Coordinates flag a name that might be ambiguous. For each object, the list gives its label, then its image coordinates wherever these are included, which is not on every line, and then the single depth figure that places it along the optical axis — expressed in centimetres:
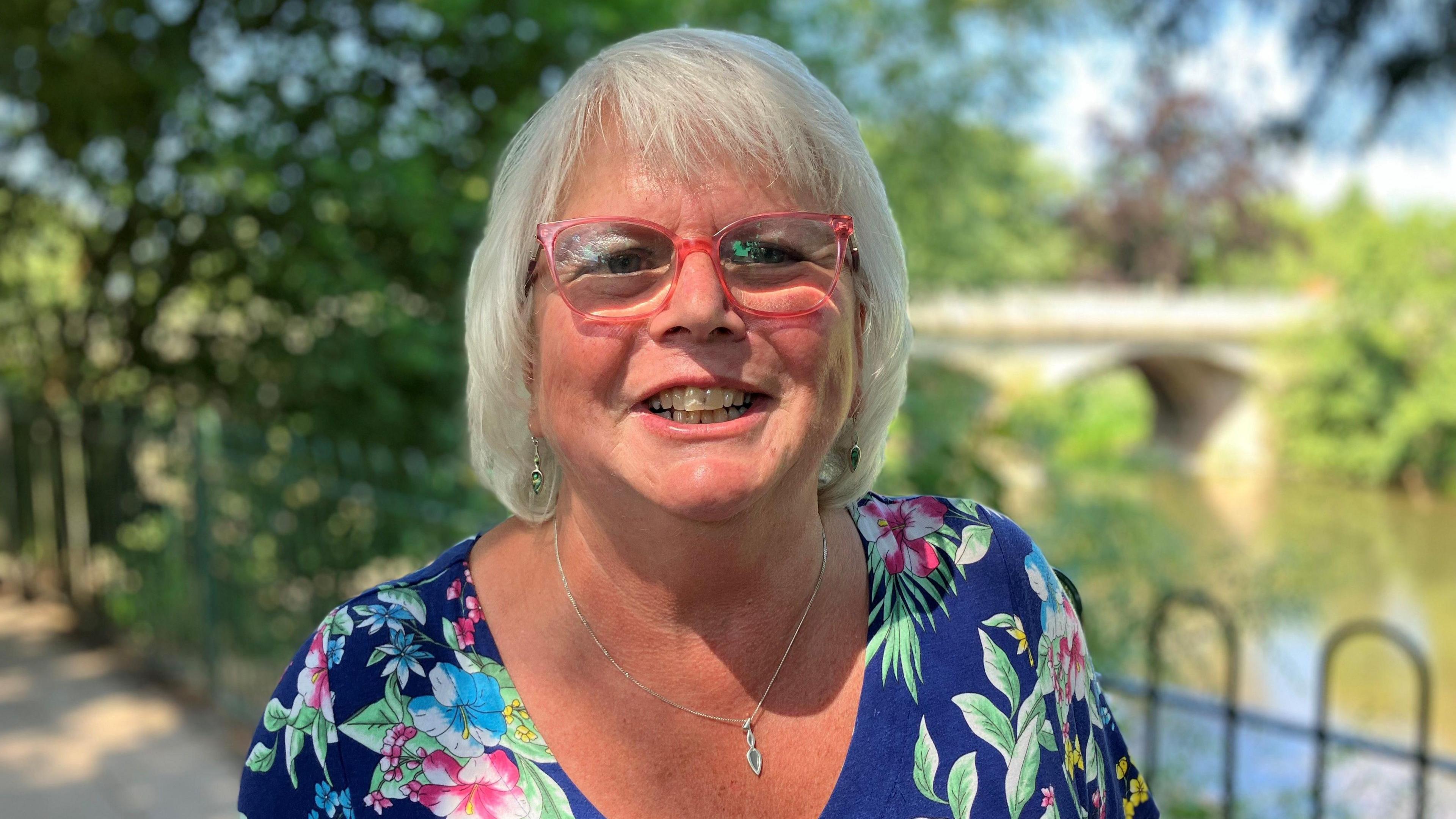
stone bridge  2778
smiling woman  116
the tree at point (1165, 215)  2461
